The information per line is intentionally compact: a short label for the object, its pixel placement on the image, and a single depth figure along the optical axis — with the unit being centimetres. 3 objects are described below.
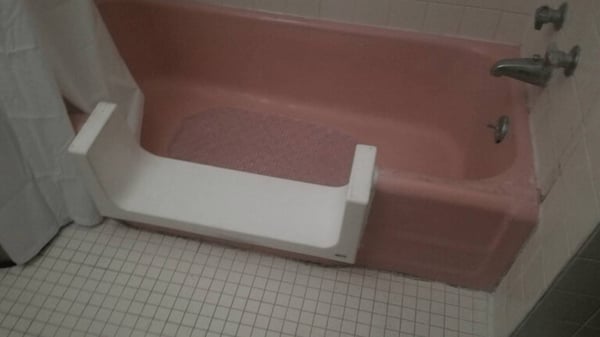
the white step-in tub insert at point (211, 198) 115
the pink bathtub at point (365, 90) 130
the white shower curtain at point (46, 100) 101
